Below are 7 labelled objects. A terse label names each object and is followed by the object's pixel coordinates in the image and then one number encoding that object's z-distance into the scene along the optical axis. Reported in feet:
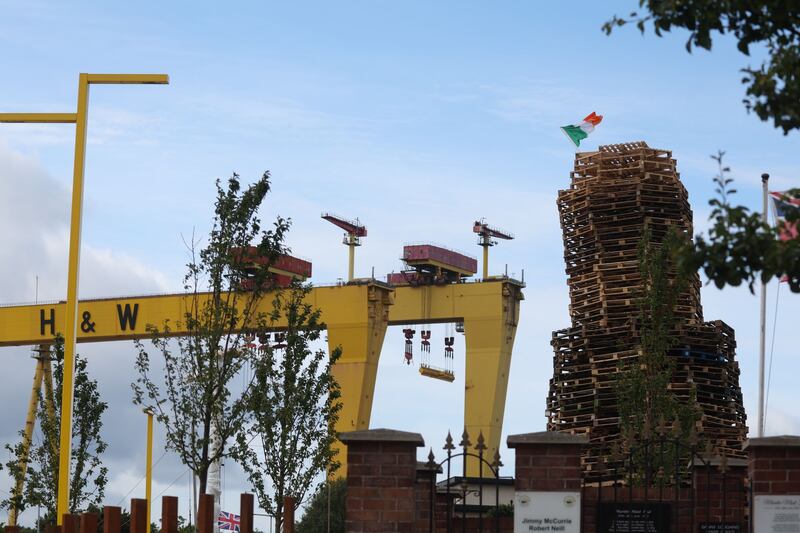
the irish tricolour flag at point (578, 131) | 126.00
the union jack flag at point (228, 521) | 176.45
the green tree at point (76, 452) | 96.84
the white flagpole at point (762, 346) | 89.56
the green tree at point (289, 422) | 73.05
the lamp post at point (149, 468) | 139.95
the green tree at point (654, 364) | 82.99
